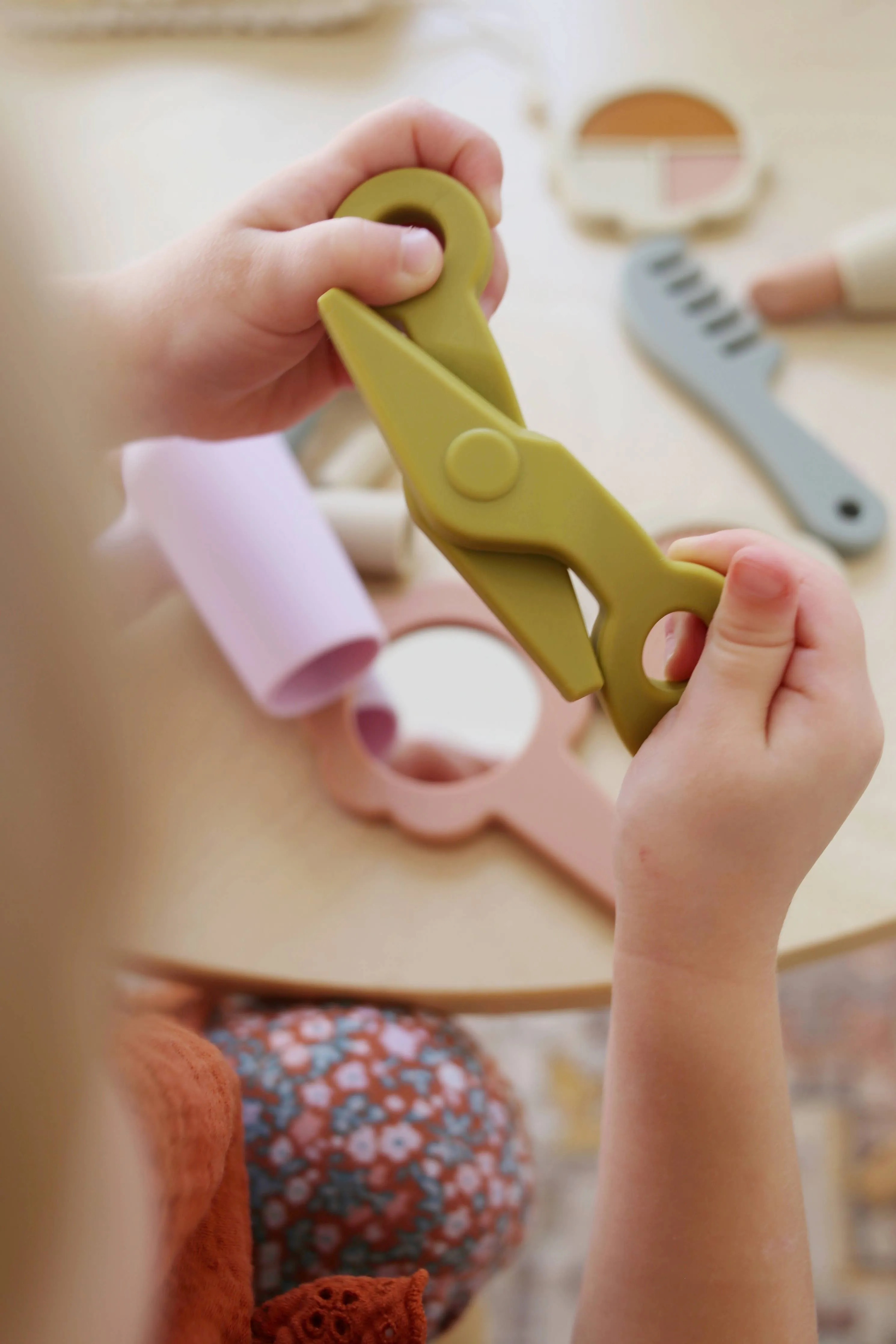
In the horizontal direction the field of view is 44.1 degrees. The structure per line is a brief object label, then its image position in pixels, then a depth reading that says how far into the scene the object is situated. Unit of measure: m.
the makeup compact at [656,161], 0.54
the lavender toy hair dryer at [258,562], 0.42
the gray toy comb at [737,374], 0.45
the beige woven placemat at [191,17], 0.63
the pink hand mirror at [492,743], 0.40
